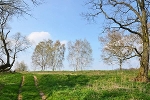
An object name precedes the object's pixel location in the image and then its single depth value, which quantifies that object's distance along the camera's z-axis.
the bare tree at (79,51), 37.55
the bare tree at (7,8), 7.46
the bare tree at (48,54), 42.08
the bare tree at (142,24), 10.01
